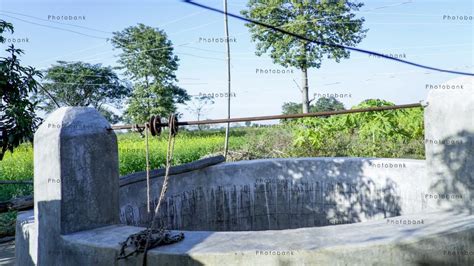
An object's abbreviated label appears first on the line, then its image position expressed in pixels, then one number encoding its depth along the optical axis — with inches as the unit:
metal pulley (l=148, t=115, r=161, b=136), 125.9
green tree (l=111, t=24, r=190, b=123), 1029.8
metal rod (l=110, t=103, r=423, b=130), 115.9
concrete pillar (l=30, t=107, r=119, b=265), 121.0
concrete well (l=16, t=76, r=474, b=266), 98.3
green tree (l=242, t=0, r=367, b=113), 849.5
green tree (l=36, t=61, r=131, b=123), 1375.5
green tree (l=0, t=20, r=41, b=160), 205.8
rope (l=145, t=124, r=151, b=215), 125.3
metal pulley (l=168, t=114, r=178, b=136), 122.2
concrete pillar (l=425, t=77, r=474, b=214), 121.9
